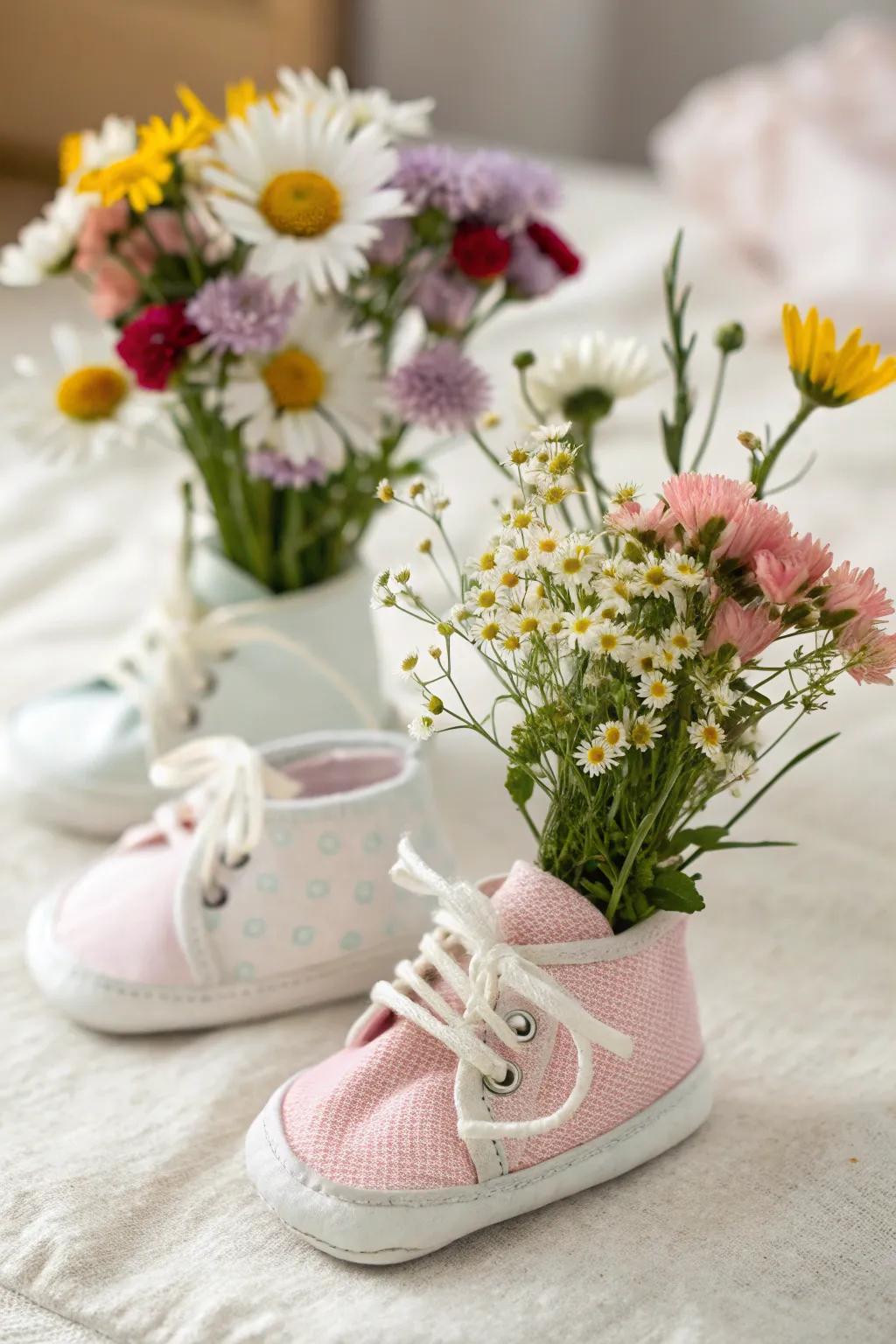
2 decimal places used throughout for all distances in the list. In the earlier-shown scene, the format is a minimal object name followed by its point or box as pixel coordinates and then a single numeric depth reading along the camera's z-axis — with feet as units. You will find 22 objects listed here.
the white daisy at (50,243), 2.85
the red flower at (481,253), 2.77
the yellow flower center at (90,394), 2.96
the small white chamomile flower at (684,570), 1.72
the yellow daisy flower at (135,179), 2.53
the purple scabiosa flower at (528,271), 2.93
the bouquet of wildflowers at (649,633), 1.75
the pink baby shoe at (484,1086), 1.89
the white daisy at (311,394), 2.76
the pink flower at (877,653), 1.78
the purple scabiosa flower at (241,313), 2.61
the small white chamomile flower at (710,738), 1.76
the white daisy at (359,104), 2.77
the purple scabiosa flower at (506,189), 2.77
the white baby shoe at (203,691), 3.08
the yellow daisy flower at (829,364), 1.99
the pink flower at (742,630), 1.76
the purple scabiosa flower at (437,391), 2.70
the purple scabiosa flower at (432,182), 2.74
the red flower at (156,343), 2.64
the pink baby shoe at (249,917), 2.43
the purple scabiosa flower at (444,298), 2.91
